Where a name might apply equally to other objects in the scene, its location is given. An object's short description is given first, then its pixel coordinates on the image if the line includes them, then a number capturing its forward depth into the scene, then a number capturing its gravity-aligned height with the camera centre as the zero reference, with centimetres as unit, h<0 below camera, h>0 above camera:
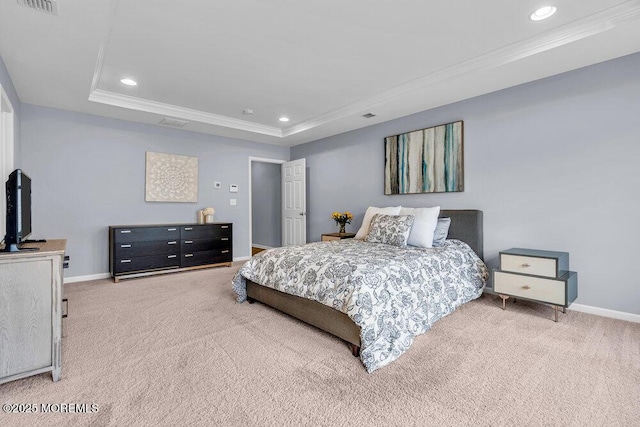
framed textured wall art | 496 +62
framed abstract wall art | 396 +73
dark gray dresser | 434 -50
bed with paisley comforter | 215 -61
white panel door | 614 +24
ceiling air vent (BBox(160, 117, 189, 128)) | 469 +144
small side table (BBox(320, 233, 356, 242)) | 486 -34
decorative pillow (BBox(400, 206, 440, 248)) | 348 -16
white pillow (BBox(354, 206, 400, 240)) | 419 +1
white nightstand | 282 -62
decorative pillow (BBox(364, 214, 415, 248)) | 352 -19
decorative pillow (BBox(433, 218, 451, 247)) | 360 -22
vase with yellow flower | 515 -8
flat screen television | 187 +3
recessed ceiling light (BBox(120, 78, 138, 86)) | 355 +155
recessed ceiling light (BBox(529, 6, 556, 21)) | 231 +152
